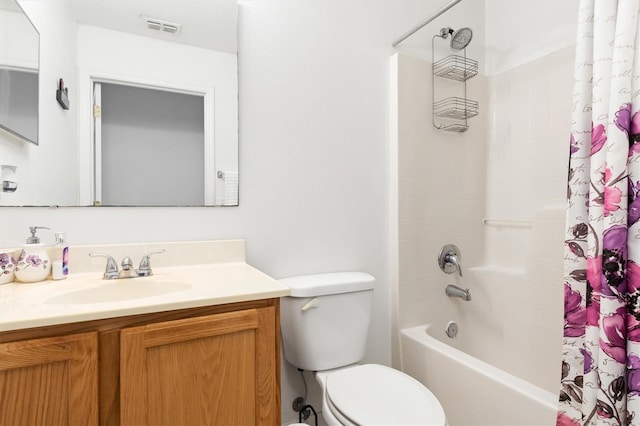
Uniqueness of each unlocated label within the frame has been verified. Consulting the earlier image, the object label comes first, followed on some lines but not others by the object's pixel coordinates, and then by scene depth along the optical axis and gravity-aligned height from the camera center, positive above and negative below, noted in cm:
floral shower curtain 87 -3
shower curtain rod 156 +87
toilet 111 -56
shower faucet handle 191 -27
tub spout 183 -43
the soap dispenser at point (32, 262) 108 -16
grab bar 192 -7
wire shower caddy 190 +62
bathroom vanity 75 -34
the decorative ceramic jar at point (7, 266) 105 -17
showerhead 179 +90
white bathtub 117 -67
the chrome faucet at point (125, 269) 117 -20
